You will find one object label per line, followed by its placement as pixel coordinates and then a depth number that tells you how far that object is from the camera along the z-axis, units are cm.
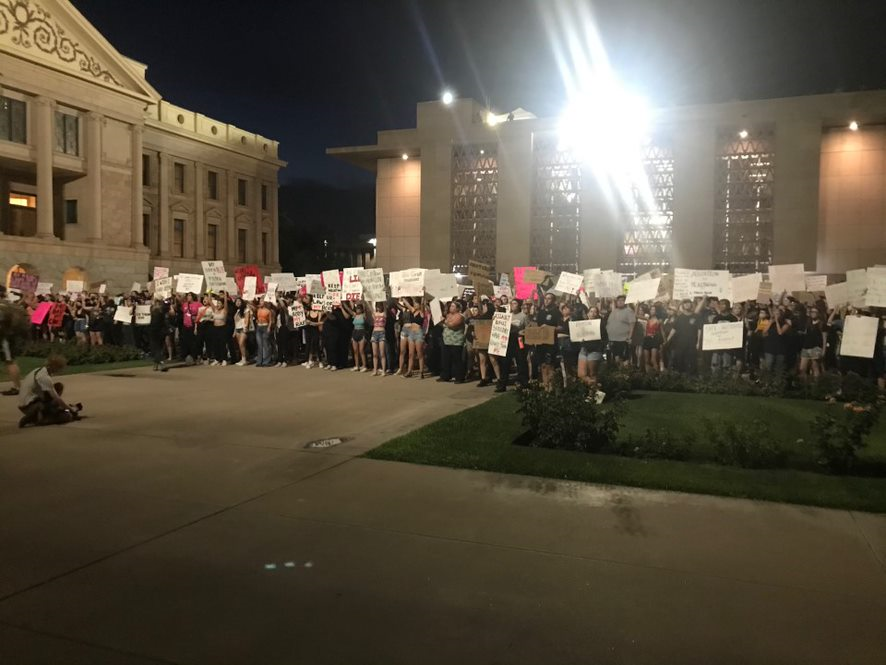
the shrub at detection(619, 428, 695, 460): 814
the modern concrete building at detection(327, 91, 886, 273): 3309
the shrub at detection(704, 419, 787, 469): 763
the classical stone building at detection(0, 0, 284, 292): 4144
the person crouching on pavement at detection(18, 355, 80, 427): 965
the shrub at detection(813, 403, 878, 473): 738
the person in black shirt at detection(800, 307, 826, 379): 1442
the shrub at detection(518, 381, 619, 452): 848
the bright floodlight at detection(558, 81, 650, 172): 3475
